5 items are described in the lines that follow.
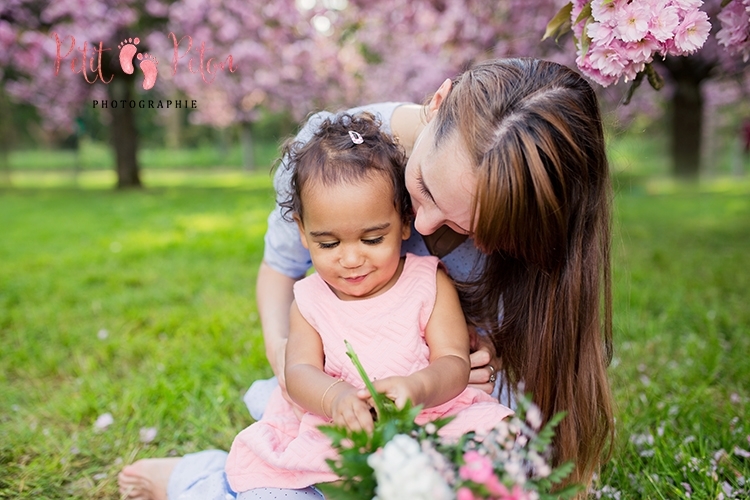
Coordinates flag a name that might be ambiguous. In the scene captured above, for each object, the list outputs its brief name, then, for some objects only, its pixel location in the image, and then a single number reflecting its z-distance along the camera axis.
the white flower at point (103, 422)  2.18
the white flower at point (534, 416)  0.96
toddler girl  1.49
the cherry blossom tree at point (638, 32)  1.42
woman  1.41
